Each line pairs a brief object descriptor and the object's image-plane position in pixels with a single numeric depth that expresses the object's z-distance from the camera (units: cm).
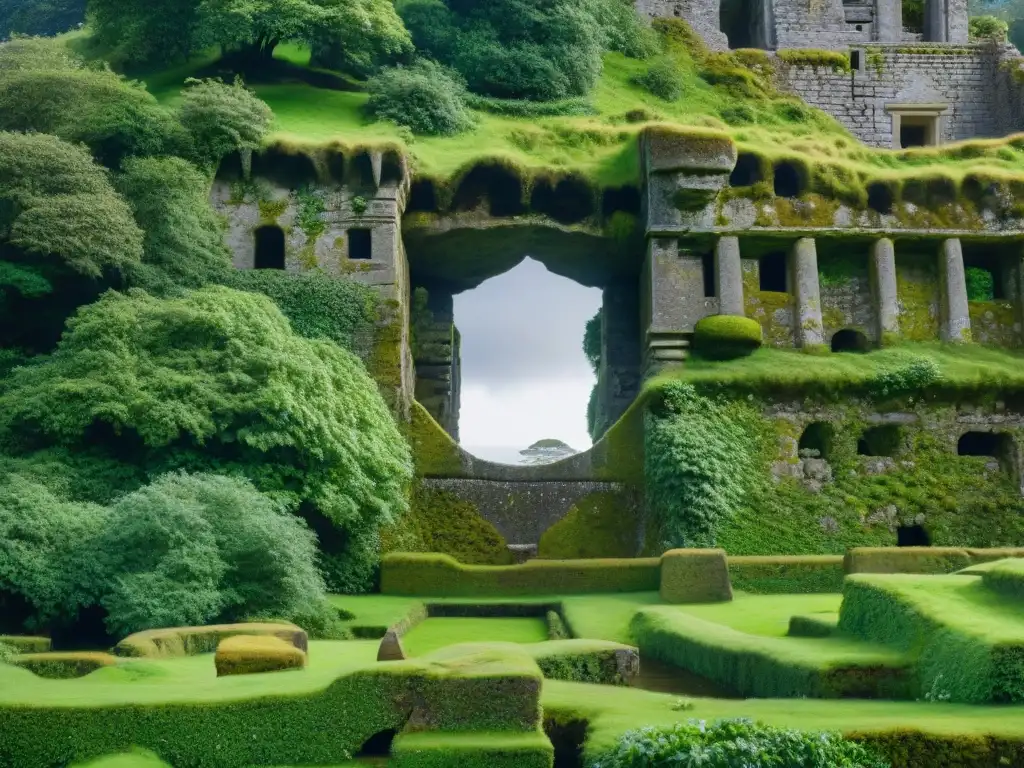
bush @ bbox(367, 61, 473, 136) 3503
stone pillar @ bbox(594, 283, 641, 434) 3609
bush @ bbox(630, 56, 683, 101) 4300
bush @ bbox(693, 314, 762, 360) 3114
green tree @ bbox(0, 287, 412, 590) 2306
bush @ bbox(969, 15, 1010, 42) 4880
